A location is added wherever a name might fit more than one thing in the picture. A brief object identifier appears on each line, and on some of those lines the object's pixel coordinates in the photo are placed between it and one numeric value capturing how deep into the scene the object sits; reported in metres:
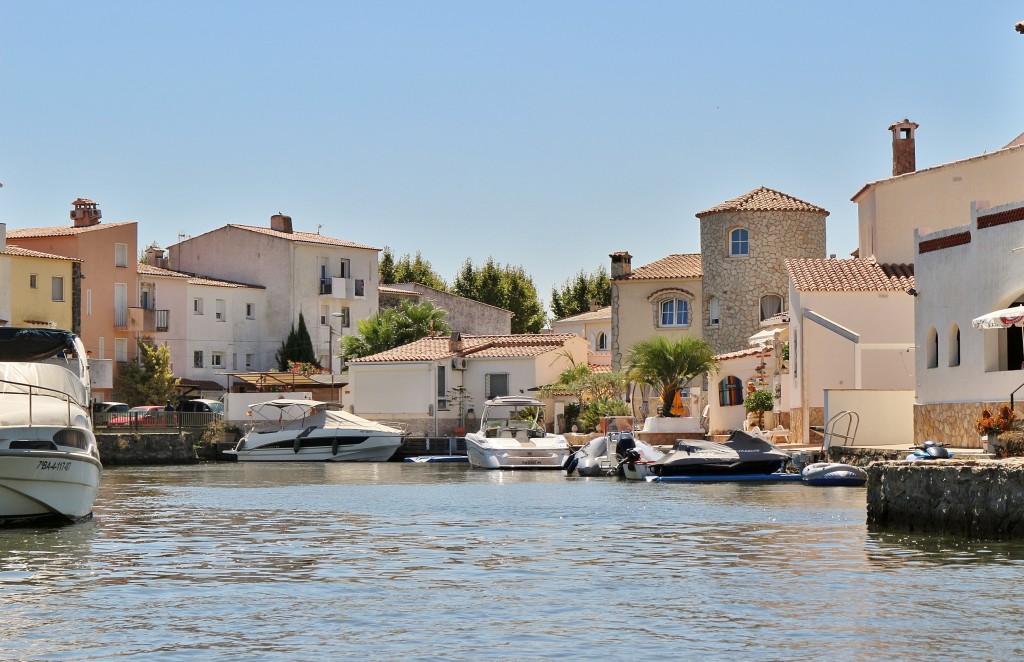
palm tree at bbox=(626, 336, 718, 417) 53.96
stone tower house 65.19
